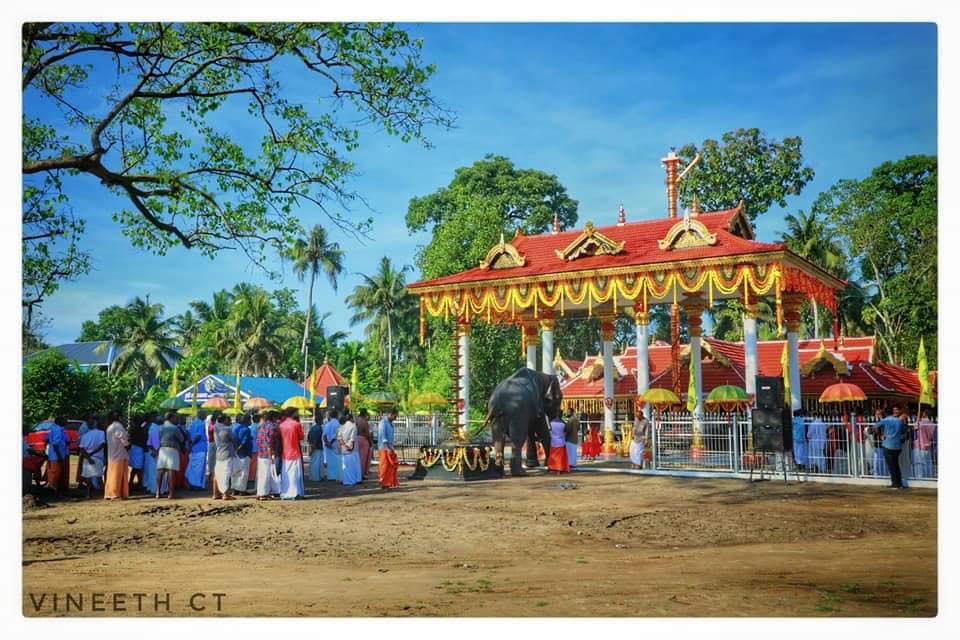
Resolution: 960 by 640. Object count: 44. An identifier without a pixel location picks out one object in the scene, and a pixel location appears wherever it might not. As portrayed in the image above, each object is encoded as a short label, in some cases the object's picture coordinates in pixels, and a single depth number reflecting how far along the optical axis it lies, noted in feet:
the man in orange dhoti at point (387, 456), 48.06
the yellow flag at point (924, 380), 55.21
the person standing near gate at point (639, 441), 57.21
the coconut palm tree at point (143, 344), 142.41
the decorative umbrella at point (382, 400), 84.05
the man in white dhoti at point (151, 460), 48.83
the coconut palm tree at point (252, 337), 152.56
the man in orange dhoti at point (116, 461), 45.34
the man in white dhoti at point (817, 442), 49.75
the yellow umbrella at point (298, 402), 75.51
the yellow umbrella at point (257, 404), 86.02
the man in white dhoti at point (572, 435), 58.39
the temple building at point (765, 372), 74.69
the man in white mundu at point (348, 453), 50.42
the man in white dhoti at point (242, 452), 45.44
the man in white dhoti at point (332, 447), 53.62
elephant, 55.72
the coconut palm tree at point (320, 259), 149.48
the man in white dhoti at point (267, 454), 44.65
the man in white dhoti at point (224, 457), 44.65
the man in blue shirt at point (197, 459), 51.44
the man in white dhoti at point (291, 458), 44.55
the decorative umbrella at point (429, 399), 79.92
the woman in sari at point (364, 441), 55.06
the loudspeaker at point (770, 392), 47.52
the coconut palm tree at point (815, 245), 107.24
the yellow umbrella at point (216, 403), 73.48
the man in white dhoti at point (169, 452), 45.80
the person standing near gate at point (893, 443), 44.39
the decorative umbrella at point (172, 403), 67.15
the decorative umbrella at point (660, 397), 62.18
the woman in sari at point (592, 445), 68.28
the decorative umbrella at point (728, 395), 60.11
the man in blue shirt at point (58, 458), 46.91
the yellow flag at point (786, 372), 58.10
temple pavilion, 56.70
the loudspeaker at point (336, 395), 65.00
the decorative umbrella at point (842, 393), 54.85
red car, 54.34
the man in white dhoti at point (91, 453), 47.16
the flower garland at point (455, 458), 52.01
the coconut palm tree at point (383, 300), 152.97
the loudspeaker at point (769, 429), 47.29
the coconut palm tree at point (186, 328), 171.94
